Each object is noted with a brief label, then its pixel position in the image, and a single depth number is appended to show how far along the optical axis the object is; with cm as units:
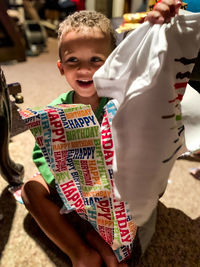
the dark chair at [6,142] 60
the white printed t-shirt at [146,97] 37
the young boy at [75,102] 55
